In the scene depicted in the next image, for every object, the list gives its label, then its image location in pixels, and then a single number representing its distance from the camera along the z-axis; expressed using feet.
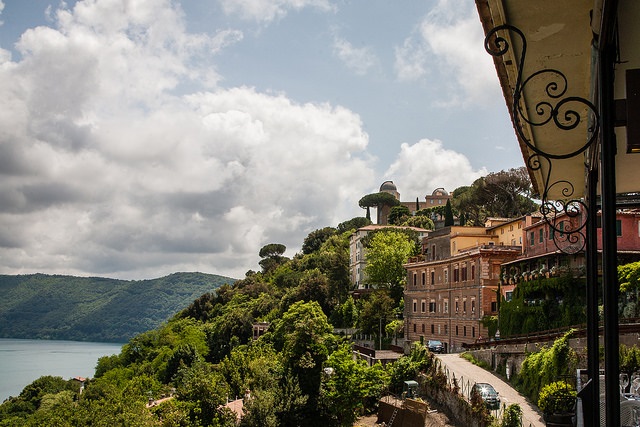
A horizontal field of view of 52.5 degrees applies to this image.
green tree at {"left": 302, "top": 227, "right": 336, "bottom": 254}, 374.43
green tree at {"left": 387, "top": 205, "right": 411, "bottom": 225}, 323.41
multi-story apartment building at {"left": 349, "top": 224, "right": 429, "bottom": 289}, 245.86
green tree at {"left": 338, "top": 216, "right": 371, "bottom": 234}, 387.55
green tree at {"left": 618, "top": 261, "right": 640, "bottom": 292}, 85.87
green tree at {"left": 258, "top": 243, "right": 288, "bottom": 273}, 404.98
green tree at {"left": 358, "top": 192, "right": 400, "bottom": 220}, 408.05
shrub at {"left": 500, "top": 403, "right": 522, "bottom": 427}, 70.74
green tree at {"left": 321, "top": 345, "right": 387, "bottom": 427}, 113.60
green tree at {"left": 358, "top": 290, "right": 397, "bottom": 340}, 187.93
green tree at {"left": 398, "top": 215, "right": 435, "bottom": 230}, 284.41
